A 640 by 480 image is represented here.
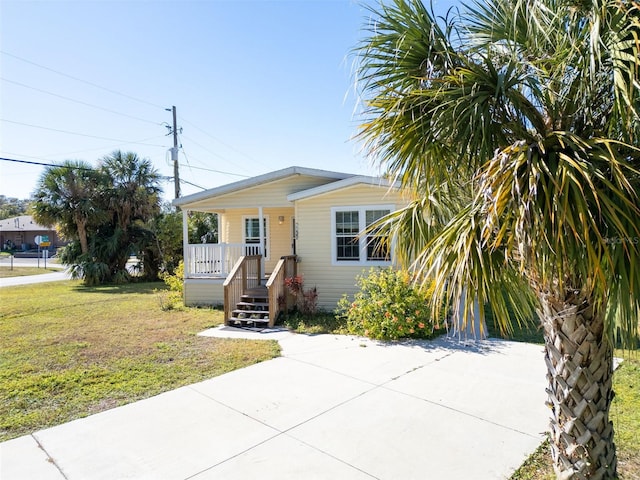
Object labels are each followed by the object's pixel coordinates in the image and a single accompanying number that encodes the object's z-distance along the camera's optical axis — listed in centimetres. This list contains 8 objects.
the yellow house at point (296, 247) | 971
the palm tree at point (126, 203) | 1903
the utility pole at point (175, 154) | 2041
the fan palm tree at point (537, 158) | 195
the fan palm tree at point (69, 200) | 1789
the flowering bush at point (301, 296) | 988
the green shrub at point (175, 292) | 1202
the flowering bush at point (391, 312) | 742
